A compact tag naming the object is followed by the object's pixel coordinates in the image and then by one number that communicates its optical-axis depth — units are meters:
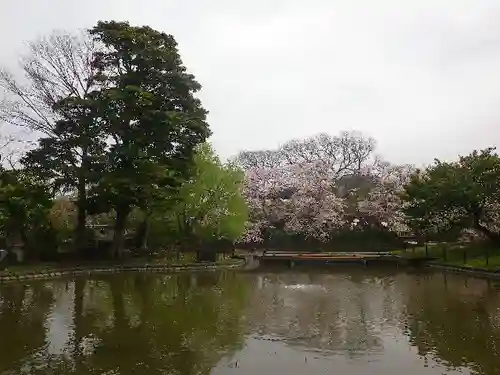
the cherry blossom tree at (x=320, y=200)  45.09
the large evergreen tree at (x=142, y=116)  31.59
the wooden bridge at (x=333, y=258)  35.88
